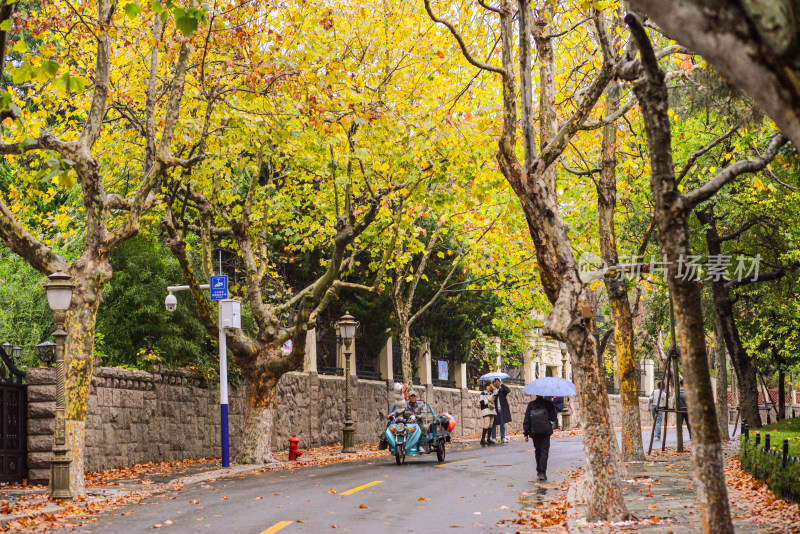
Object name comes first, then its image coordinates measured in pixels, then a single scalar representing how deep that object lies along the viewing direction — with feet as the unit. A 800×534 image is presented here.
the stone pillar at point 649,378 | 193.88
